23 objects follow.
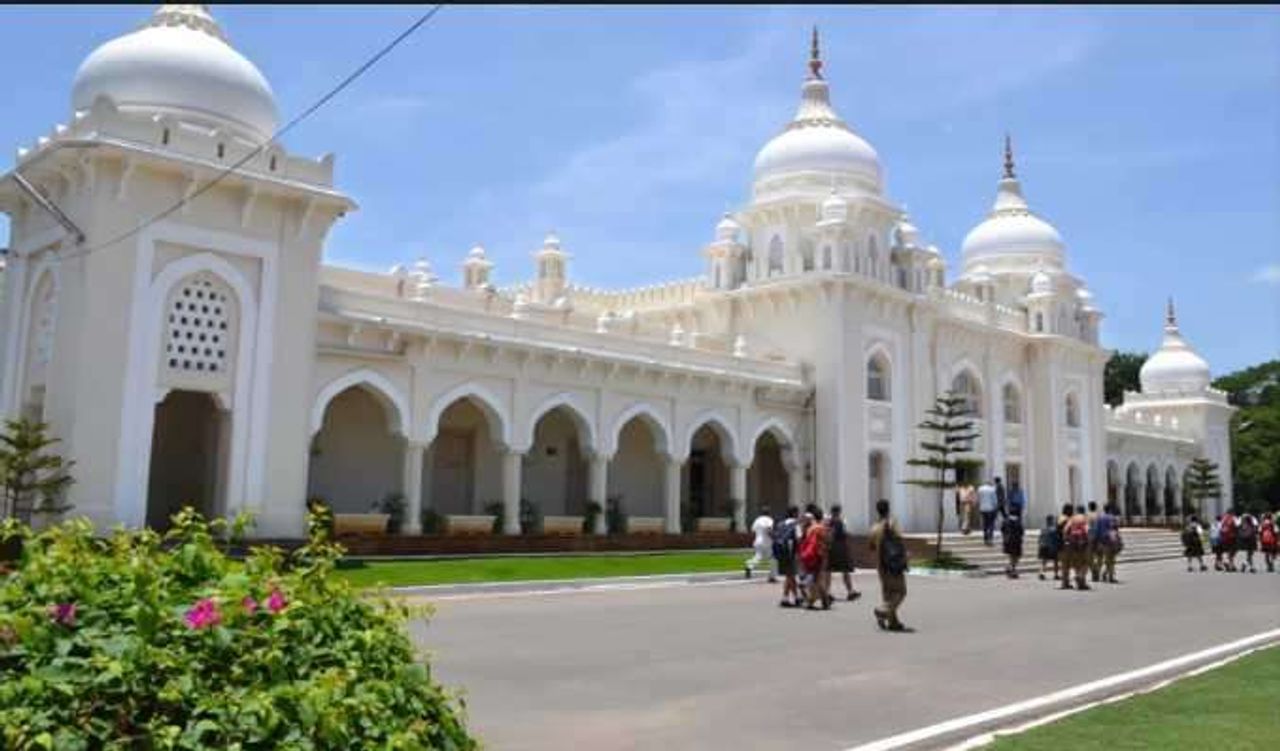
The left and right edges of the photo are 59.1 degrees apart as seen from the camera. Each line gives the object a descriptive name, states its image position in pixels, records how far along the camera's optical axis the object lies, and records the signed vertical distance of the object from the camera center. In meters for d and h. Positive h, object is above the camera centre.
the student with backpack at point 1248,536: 23.92 -0.06
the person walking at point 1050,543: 20.52 -0.27
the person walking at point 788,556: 15.20 -0.47
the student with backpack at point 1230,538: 23.91 -0.11
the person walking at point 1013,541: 21.67 -0.26
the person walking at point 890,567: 12.11 -0.46
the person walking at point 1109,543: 20.59 -0.24
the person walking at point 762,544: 20.66 -0.42
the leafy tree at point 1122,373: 70.51 +9.79
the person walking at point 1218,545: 24.06 -0.27
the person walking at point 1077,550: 18.52 -0.34
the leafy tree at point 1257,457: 56.09 +3.83
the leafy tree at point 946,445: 25.61 +2.11
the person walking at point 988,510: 26.31 +0.38
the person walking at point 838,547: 15.77 -0.33
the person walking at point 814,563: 14.51 -0.52
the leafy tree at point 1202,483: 44.47 +1.98
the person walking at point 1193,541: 24.30 -0.20
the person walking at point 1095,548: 20.66 -0.34
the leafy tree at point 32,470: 16.55 +0.49
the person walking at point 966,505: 28.20 +0.53
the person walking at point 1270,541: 24.11 -0.16
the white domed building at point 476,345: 18.02 +3.60
